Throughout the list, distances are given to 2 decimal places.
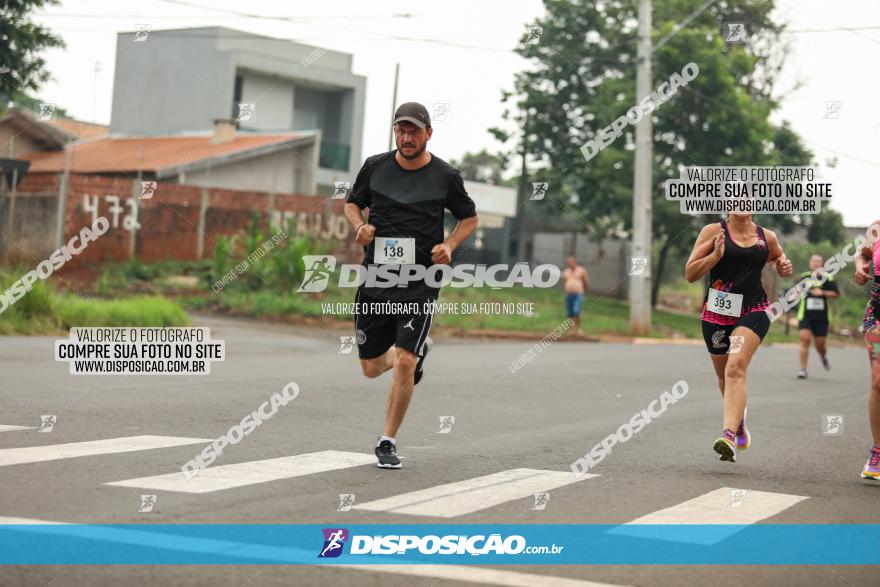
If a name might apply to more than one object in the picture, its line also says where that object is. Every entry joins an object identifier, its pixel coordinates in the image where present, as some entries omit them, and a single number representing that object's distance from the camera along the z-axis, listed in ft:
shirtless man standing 89.30
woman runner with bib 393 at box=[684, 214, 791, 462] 27.66
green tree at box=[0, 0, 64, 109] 85.35
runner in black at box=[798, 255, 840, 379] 59.31
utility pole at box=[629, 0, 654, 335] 91.25
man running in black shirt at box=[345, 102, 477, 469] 24.77
